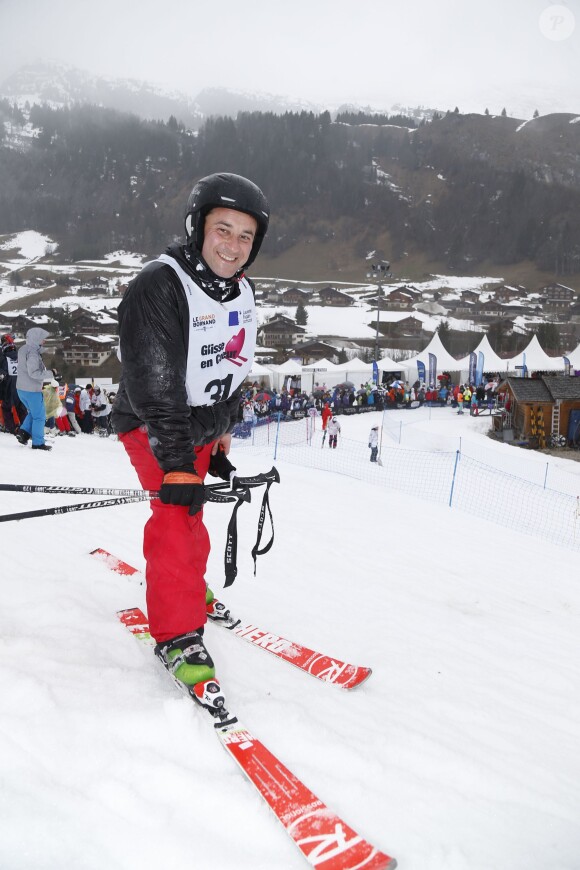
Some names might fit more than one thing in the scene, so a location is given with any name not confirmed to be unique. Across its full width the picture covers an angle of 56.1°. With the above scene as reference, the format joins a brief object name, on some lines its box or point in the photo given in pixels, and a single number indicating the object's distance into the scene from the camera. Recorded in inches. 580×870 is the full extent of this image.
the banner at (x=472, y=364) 1316.4
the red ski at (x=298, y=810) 61.6
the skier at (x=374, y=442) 596.4
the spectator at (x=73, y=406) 508.9
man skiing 92.4
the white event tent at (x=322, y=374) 1326.3
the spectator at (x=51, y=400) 427.8
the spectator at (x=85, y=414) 576.2
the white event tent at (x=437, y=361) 1390.3
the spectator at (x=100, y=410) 597.9
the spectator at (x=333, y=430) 668.7
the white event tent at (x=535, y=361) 1325.0
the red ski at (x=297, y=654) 104.0
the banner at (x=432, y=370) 1378.0
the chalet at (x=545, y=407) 962.1
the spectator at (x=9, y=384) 373.4
